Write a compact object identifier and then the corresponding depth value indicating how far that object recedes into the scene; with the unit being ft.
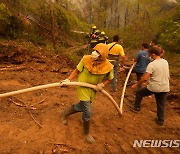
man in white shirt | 16.03
